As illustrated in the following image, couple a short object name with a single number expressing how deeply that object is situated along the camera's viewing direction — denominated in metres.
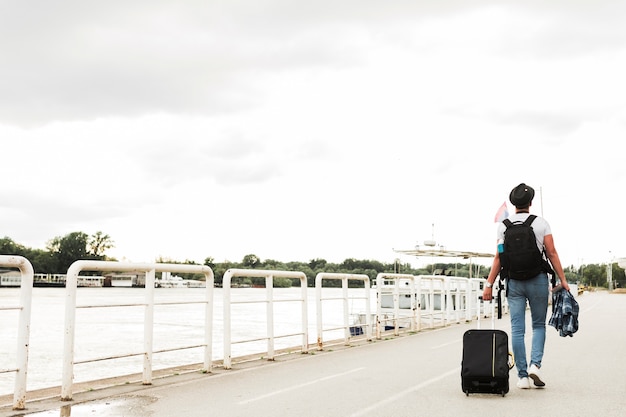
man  7.05
